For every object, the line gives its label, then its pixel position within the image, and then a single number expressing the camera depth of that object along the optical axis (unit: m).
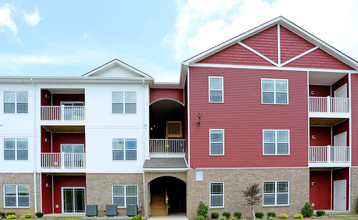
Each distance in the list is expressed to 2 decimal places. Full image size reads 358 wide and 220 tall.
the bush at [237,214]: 16.23
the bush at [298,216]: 16.44
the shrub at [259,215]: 16.53
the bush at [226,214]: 16.30
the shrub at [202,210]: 15.99
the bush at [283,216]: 16.58
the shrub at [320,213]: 16.83
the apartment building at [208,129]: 16.91
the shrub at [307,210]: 16.72
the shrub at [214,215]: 16.16
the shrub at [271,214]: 16.64
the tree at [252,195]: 15.74
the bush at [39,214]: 16.92
